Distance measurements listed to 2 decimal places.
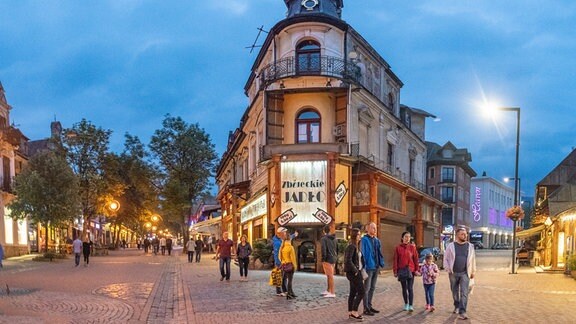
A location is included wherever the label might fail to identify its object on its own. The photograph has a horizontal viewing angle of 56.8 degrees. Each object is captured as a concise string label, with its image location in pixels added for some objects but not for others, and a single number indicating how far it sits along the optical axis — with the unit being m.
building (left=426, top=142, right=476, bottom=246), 71.31
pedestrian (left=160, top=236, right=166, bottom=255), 43.82
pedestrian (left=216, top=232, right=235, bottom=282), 16.52
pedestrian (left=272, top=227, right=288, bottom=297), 12.41
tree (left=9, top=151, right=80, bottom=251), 30.97
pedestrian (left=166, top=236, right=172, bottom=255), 43.86
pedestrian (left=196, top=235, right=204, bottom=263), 31.38
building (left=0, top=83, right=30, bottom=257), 34.91
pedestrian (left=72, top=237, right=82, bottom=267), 25.70
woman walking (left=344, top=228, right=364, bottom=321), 9.26
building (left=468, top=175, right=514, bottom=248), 81.50
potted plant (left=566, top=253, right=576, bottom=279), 18.52
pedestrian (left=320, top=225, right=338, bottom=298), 11.13
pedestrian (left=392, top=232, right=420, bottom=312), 10.27
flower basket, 24.25
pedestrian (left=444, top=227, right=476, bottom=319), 9.50
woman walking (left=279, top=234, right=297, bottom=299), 12.13
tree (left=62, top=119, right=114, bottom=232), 39.44
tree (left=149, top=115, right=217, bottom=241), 44.88
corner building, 23.03
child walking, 10.28
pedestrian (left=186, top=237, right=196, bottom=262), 30.67
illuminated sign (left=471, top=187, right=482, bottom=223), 81.12
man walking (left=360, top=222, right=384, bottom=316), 10.01
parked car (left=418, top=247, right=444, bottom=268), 26.67
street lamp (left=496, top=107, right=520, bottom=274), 22.59
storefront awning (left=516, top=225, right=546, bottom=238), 30.91
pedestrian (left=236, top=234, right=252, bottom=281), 16.92
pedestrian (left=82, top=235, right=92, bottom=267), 27.16
